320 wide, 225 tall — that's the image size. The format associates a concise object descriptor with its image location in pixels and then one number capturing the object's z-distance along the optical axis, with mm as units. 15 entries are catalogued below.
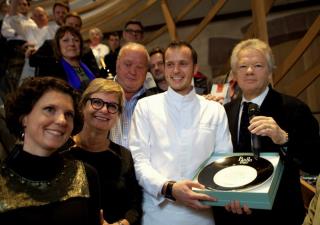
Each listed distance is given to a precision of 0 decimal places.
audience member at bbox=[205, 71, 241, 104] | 2459
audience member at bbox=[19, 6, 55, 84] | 3477
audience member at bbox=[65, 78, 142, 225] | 1449
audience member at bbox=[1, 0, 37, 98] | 3113
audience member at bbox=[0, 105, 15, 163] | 2186
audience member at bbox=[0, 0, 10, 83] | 3141
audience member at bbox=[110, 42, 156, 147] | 2049
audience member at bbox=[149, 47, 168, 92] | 2477
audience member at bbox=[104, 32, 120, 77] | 2787
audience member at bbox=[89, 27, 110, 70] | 3881
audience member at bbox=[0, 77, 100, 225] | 1037
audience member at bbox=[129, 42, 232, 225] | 1501
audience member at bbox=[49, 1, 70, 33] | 3338
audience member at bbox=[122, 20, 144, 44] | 3082
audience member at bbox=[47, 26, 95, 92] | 2299
